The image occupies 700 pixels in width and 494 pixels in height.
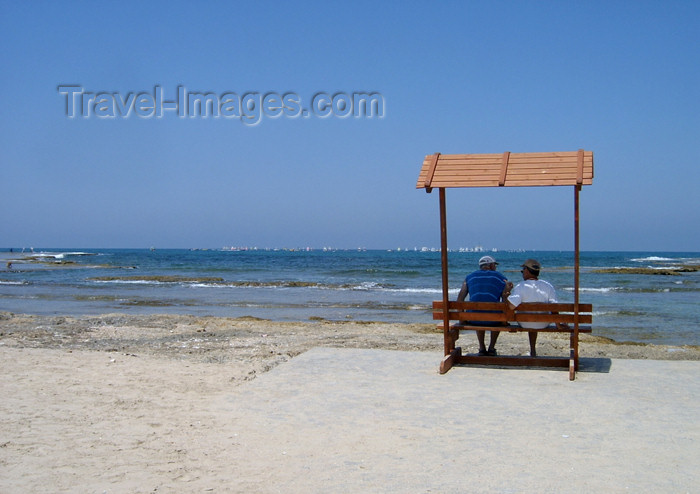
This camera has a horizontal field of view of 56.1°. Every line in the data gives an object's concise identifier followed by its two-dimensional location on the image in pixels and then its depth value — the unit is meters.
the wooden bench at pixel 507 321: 7.40
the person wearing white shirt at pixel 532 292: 7.60
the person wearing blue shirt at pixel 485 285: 8.05
